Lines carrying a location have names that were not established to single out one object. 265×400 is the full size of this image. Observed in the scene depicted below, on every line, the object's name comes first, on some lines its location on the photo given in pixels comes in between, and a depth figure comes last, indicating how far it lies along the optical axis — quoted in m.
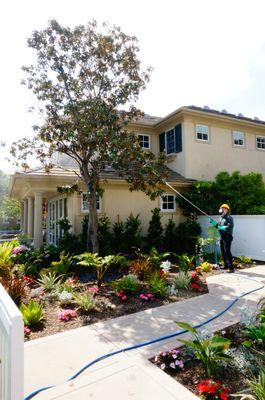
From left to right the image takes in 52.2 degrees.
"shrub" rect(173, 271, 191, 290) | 6.61
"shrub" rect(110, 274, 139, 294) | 6.07
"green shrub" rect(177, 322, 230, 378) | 3.05
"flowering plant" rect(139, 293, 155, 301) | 5.81
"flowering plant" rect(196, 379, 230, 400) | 2.70
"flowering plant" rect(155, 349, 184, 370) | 3.20
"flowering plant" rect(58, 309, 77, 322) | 4.83
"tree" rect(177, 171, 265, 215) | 12.60
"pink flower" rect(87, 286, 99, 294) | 6.14
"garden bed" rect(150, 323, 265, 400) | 2.85
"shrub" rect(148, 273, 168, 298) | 6.05
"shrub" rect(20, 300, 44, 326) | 4.57
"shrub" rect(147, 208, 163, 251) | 11.93
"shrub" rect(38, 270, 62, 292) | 6.52
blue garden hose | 2.88
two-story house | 11.24
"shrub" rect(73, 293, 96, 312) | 5.14
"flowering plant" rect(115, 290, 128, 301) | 5.78
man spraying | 8.41
